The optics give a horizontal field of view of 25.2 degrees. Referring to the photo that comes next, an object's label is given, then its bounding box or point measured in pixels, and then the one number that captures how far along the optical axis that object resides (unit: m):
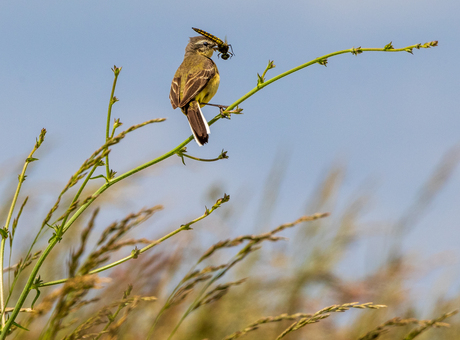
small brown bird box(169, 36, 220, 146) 6.65
